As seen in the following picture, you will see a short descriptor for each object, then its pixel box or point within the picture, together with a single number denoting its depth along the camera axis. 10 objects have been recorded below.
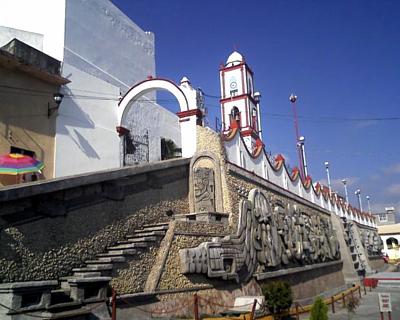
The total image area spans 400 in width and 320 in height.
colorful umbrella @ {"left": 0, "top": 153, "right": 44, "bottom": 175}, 9.24
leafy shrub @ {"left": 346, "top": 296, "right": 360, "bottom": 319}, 11.18
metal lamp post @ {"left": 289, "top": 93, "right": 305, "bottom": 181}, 26.68
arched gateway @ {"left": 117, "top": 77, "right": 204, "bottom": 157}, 11.47
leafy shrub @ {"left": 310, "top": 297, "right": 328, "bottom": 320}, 7.17
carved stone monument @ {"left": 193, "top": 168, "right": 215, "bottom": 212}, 10.73
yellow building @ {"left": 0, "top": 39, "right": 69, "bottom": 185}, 10.58
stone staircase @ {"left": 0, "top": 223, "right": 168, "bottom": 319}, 5.40
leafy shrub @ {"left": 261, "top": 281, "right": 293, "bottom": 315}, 8.62
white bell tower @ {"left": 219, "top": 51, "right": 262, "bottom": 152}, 32.56
